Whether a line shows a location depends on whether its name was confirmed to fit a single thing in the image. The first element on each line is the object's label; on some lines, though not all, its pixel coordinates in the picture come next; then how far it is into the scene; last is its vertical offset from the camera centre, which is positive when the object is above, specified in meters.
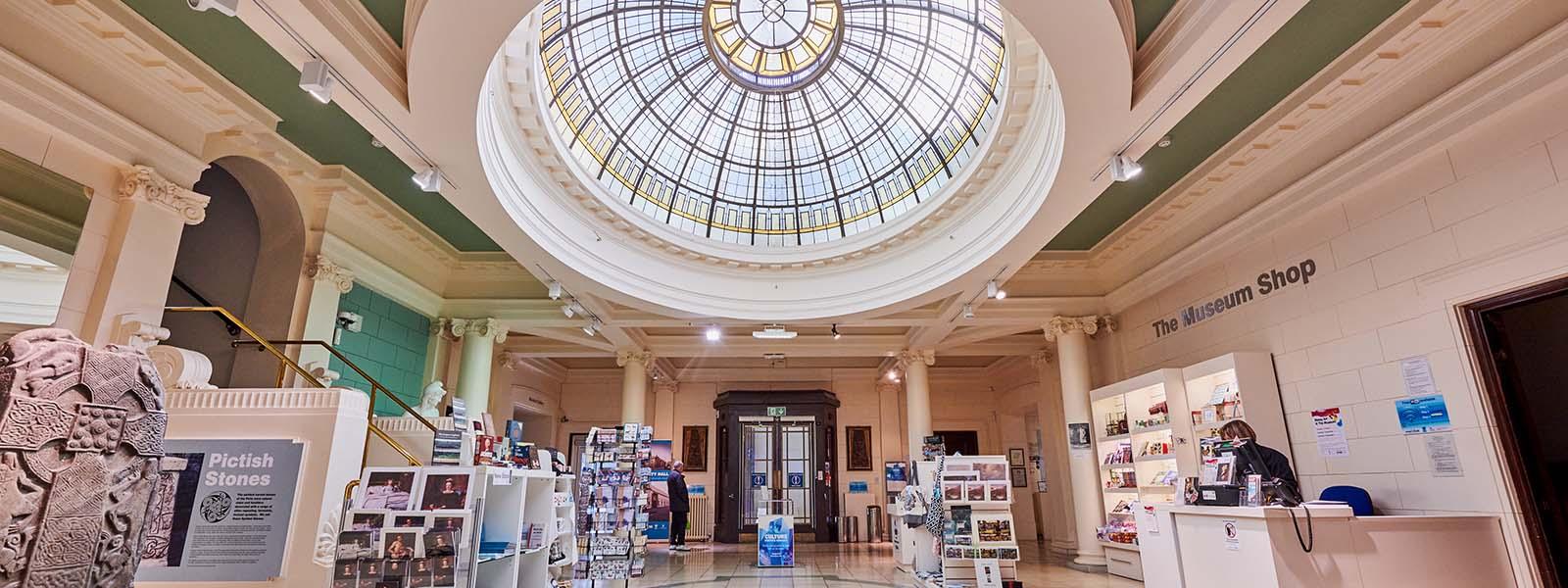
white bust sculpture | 7.64 +0.90
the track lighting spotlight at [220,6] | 3.53 +2.44
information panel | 4.07 -0.19
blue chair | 5.55 -0.20
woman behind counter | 4.50 +0.09
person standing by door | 13.59 -0.60
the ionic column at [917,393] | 12.69 +1.57
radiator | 15.87 -0.94
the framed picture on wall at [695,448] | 16.50 +0.72
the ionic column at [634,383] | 12.88 +1.79
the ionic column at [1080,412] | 9.64 +0.93
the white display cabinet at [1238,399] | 6.93 +0.78
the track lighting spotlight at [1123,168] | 5.50 +2.46
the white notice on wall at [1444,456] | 5.16 +0.13
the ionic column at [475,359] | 10.06 +1.78
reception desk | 3.97 -0.47
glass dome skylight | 8.63 +5.34
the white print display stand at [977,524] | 7.20 -0.51
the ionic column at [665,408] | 16.58 +1.70
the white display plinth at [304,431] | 4.21 +0.31
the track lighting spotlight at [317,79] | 4.21 +2.45
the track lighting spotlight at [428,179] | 5.76 +2.50
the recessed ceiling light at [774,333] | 10.66 +2.22
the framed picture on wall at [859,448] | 16.53 +0.69
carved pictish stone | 1.88 +0.06
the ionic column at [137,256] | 4.89 +1.67
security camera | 7.81 +1.81
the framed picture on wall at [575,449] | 17.05 +0.73
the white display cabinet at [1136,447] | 8.00 +0.35
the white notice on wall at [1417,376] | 5.39 +0.76
